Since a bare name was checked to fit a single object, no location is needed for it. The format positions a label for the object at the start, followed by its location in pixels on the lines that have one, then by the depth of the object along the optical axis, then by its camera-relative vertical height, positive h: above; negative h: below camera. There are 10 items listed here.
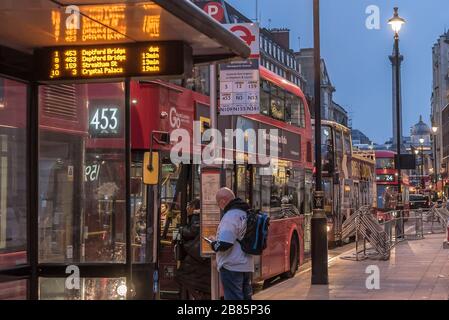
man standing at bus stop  8.28 -0.68
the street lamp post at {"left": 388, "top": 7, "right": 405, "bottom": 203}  26.31 +4.79
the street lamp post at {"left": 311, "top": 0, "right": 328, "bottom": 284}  13.22 -0.33
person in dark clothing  9.76 -1.04
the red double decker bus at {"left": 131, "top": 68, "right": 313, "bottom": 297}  9.61 +0.34
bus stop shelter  6.70 +0.71
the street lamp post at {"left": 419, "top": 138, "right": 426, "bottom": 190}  97.13 +0.80
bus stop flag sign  9.74 +1.51
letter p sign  9.92 +2.55
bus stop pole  9.47 +0.85
